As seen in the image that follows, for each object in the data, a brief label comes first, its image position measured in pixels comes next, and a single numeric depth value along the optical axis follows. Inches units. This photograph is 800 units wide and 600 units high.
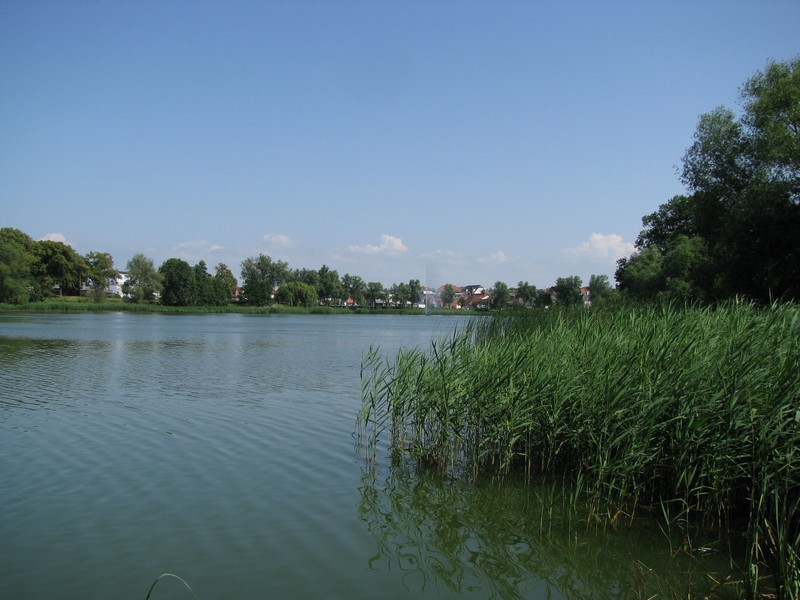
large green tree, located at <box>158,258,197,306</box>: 3981.3
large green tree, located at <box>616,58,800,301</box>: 1002.7
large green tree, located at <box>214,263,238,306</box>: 5075.8
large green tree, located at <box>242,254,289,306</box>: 5369.1
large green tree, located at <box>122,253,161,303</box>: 4124.0
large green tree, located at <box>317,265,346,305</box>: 5413.4
